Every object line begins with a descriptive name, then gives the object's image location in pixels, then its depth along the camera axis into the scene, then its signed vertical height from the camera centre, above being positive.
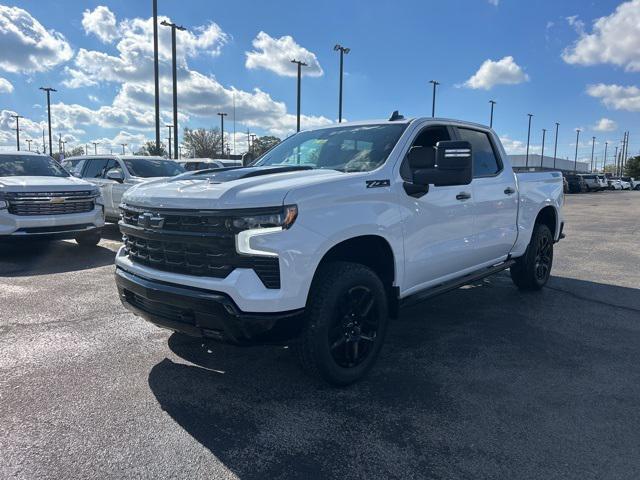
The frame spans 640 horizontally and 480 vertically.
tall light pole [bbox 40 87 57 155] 50.25 +6.47
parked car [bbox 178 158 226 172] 17.94 +0.24
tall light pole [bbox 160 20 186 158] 25.31 +5.20
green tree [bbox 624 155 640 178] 85.19 +2.49
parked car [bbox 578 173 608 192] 46.22 -0.14
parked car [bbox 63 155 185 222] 10.73 -0.06
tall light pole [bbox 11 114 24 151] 67.94 +4.73
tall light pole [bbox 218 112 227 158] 61.29 +6.53
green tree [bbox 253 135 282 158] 65.00 +4.14
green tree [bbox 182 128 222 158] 68.75 +4.01
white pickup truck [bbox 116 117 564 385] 2.98 -0.46
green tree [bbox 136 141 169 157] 62.22 +2.65
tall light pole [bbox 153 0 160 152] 23.80 +5.28
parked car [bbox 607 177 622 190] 56.16 -0.31
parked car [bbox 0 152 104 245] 7.72 -0.59
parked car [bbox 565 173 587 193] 44.16 -0.26
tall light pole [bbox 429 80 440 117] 50.00 +8.13
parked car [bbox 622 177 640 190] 61.78 -0.17
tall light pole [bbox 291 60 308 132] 37.28 +7.70
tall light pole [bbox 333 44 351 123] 37.62 +8.93
